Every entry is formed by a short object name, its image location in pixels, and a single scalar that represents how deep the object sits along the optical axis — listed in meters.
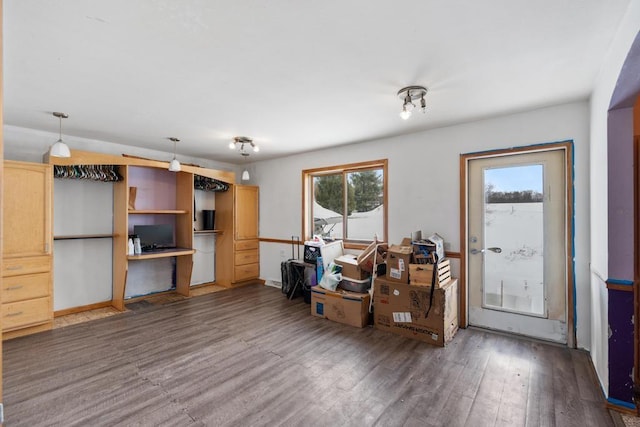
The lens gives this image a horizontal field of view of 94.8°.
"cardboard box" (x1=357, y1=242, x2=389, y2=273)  3.90
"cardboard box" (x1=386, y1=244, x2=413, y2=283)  3.36
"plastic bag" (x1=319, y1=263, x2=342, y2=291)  3.98
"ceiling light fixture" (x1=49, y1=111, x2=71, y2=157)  3.26
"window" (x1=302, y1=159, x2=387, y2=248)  4.48
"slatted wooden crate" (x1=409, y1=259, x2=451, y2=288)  3.21
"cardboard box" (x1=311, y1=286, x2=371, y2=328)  3.63
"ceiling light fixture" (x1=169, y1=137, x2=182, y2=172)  4.34
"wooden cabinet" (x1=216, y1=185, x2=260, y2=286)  5.55
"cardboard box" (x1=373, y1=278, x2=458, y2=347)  3.12
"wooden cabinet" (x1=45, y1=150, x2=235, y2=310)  4.19
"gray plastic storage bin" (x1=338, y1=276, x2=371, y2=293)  3.84
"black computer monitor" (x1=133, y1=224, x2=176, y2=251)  4.51
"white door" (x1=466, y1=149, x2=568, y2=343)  3.11
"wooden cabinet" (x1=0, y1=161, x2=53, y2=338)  3.27
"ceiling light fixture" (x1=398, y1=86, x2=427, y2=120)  2.61
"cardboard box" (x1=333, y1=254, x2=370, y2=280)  3.92
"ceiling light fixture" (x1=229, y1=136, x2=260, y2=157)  4.25
